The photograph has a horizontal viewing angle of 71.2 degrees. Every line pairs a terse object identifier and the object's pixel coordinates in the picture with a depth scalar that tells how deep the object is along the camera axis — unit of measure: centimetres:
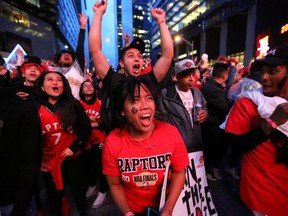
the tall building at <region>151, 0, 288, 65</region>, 2080
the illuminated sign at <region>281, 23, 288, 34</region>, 1772
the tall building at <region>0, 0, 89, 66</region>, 2377
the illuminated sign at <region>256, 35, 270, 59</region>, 2038
